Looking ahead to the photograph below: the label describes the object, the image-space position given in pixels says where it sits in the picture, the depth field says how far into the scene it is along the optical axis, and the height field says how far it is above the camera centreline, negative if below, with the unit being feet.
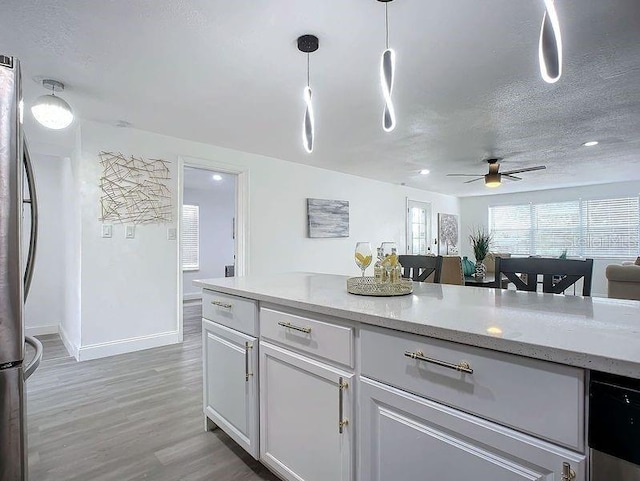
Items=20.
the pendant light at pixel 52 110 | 7.86 +3.02
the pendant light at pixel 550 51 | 3.80 +2.14
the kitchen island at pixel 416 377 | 2.52 -1.35
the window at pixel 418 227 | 23.76 +0.90
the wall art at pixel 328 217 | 16.98 +1.17
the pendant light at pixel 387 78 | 4.88 +2.33
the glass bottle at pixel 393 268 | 5.25 -0.44
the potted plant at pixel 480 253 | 12.93 -0.53
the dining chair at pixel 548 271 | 5.36 -0.54
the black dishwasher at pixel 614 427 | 2.18 -1.23
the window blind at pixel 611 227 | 22.35 +0.78
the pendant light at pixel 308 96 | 6.19 +2.56
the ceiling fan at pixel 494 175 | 15.03 +2.82
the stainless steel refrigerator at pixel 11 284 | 3.05 -0.37
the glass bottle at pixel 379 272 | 5.29 -0.50
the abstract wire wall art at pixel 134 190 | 10.97 +1.71
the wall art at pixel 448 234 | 27.30 +0.44
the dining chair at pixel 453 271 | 12.10 -1.11
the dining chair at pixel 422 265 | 7.59 -0.58
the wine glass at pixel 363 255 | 5.57 -0.24
